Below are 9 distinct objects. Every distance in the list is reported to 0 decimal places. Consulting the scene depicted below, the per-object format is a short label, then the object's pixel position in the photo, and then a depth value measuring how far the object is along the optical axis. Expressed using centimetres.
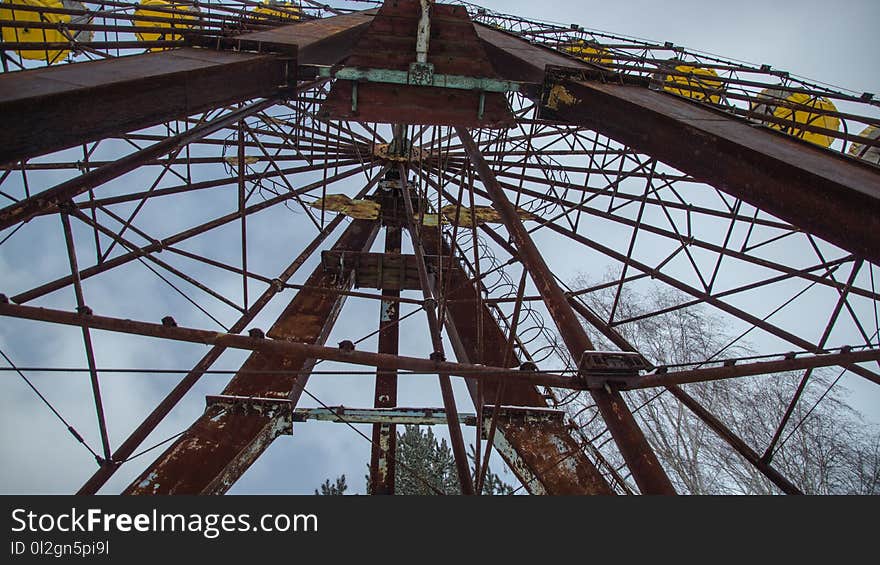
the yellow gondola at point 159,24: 693
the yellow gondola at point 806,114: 1289
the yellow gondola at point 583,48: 1305
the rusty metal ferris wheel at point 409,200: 436
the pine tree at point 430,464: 2277
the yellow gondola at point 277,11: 1264
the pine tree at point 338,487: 2752
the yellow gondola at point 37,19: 1232
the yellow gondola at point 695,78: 798
